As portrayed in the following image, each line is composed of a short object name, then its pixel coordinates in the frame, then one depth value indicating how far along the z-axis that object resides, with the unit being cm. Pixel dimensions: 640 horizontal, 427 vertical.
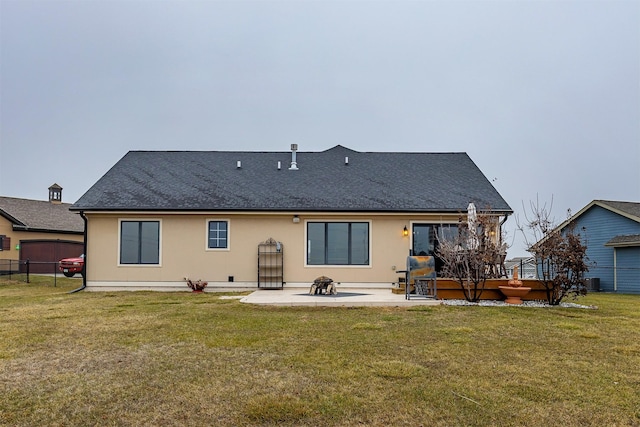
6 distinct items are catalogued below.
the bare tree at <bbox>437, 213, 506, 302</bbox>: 1011
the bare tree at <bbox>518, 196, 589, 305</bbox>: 975
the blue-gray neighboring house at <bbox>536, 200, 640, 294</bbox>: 1859
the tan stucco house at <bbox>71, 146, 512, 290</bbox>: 1380
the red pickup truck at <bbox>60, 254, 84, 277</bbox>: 2188
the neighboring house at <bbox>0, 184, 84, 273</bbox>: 2488
